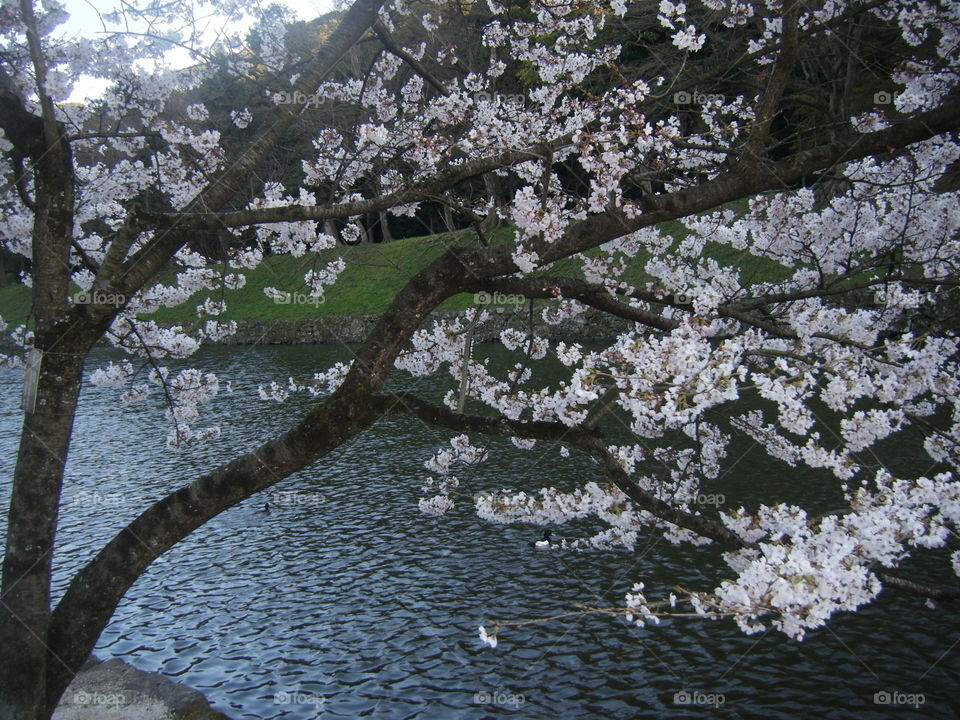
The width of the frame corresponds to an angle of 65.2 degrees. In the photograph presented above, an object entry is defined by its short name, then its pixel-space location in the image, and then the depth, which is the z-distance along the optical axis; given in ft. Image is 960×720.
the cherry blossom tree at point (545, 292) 15.63
